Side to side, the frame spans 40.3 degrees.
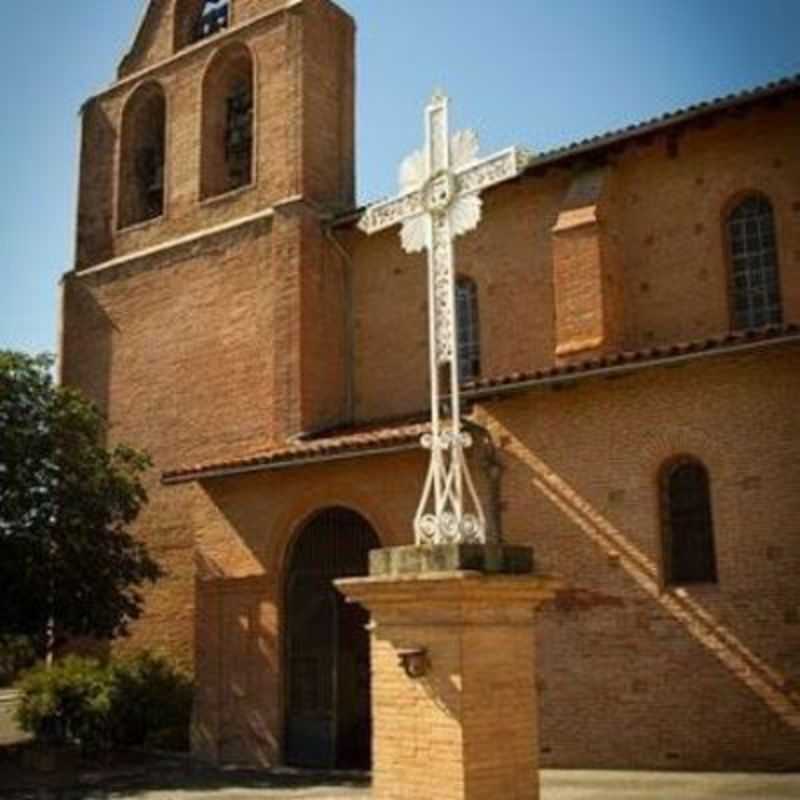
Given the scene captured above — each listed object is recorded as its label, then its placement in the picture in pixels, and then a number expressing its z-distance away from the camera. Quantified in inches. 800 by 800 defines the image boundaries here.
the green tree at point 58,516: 647.1
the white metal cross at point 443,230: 272.4
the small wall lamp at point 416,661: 258.8
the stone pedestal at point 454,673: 253.1
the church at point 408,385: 475.5
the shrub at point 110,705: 694.5
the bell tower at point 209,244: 762.8
